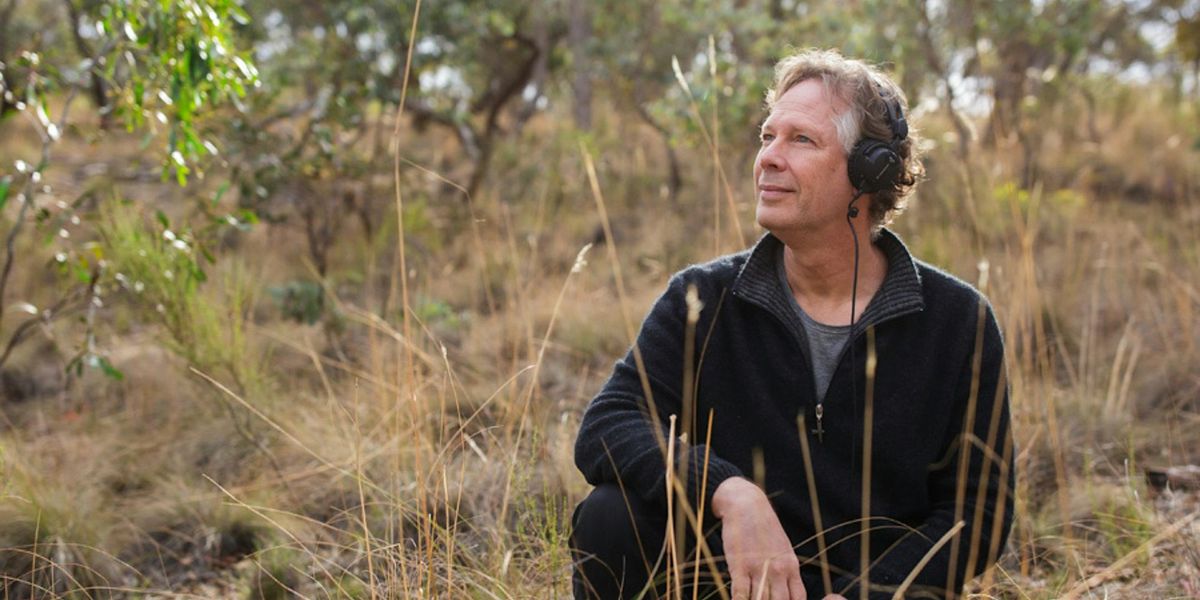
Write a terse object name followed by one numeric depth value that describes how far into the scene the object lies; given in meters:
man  2.07
